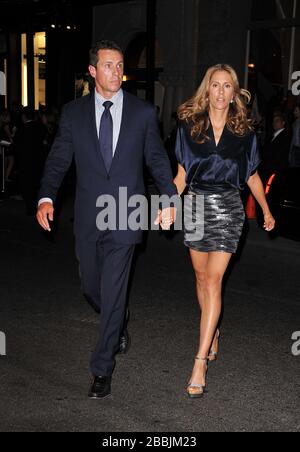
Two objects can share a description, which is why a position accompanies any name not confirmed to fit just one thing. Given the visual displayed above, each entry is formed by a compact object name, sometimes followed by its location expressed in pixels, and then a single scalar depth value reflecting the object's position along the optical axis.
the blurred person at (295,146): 11.22
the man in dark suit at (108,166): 4.01
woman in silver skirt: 4.16
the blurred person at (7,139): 14.00
